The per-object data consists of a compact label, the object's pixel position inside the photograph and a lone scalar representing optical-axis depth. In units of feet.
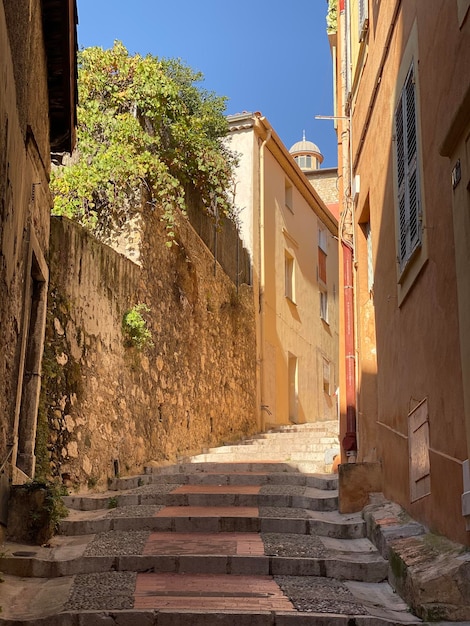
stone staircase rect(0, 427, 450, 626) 12.88
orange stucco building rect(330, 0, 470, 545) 12.97
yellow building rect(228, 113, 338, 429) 53.36
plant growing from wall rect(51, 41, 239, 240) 32.42
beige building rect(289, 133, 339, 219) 95.12
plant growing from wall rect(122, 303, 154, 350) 30.63
